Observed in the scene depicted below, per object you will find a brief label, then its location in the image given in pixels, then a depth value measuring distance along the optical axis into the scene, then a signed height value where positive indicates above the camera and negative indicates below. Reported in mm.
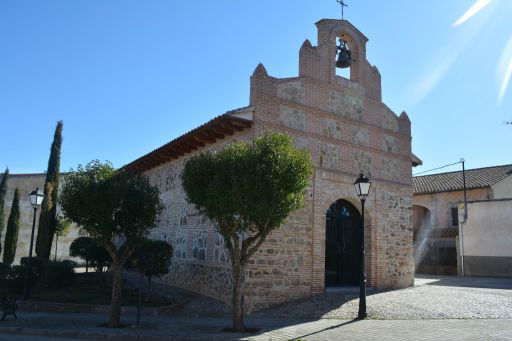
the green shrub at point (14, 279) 14984 -1508
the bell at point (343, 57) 13953 +6104
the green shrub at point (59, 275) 15758 -1364
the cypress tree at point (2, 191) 26953 +2747
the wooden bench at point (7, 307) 10695 -1754
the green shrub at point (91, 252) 18500 -604
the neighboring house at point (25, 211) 27969 +1563
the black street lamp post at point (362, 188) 10423 +1470
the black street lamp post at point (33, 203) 13133 +1001
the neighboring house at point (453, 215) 22625 +2269
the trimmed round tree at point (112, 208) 9477 +703
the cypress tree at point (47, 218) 18695 +801
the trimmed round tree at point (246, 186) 8273 +1135
